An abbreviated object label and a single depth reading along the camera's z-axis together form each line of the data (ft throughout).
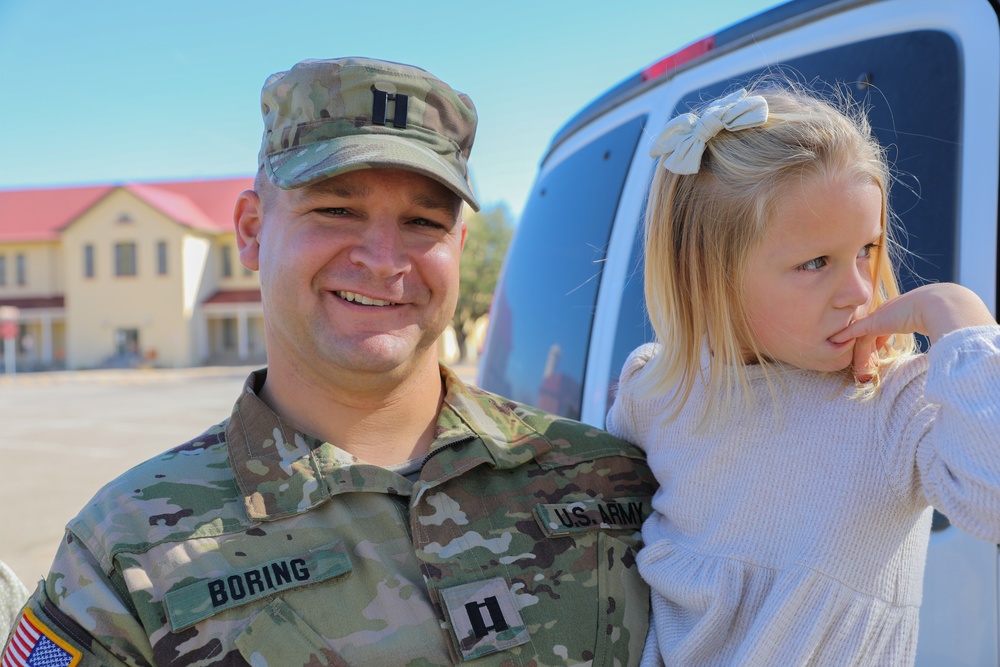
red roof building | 103.43
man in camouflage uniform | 3.48
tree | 97.13
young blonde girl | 3.34
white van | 3.61
